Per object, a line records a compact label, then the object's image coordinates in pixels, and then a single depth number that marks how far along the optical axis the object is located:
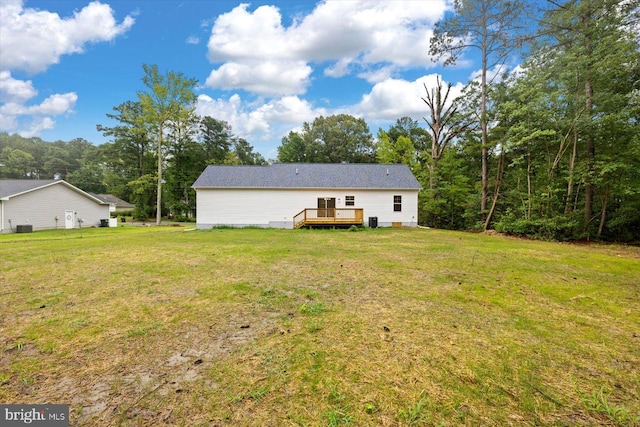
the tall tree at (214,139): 35.97
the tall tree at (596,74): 9.97
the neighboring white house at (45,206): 17.92
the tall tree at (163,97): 23.12
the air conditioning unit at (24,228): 17.93
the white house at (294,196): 17.11
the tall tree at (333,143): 38.75
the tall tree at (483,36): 14.08
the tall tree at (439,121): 20.14
